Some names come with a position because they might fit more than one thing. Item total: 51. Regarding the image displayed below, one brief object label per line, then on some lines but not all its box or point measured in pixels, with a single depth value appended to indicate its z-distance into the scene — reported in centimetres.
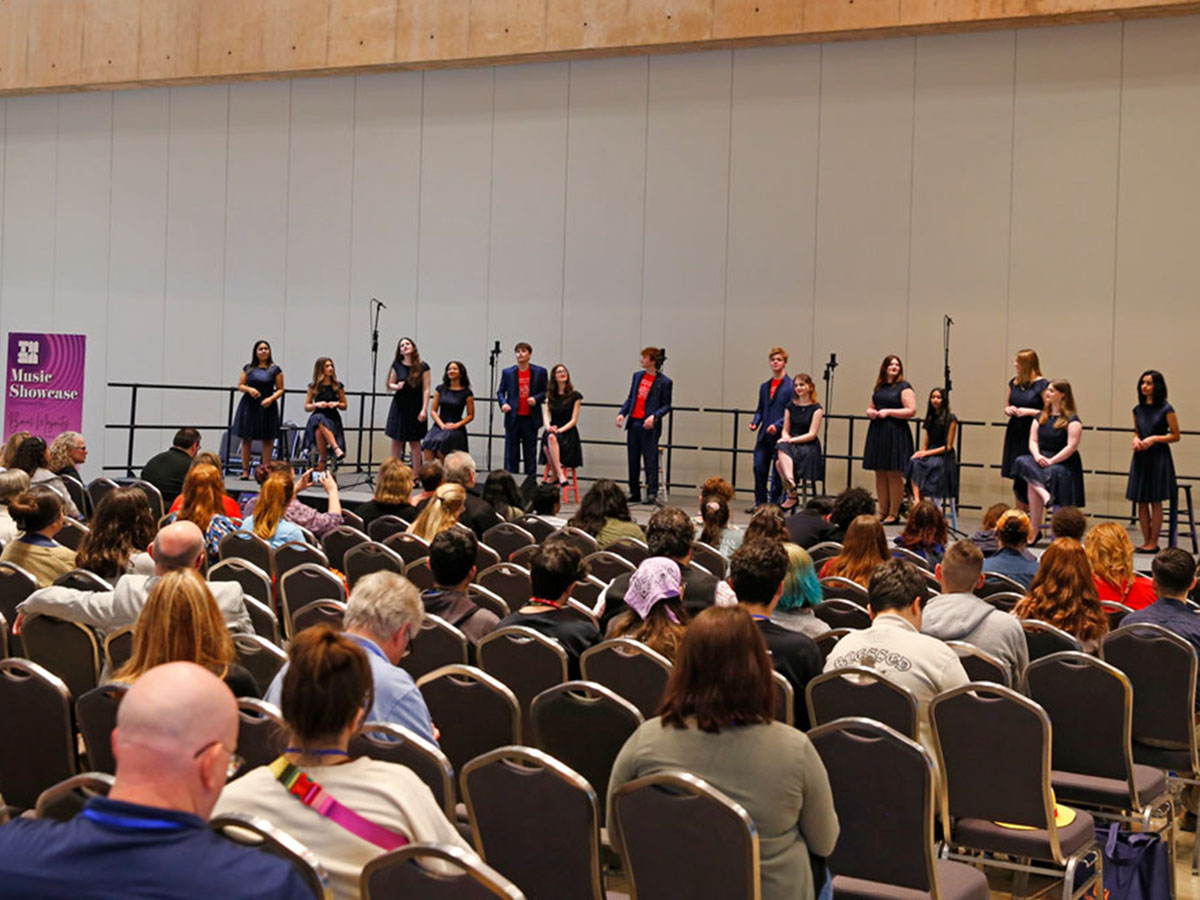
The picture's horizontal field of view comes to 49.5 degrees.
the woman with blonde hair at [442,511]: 659
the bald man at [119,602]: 402
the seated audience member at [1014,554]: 600
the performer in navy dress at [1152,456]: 971
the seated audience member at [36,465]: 754
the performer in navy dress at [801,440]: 1105
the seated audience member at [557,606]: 411
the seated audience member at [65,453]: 848
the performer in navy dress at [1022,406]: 1038
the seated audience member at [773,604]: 374
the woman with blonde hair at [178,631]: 314
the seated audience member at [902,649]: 361
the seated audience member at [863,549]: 553
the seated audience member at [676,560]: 458
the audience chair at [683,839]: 243
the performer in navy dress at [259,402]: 1280
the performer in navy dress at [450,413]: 1227
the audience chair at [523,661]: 390
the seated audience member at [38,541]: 508
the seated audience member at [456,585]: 437
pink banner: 1316
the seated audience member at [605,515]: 694
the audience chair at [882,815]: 295
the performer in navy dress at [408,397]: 1255
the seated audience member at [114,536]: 479
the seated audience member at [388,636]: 307
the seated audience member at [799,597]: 440
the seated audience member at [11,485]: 646
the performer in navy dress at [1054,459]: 988
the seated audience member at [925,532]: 640
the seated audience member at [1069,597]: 463
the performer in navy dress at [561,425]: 1234
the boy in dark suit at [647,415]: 1197
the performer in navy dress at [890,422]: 1084
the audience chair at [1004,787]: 337
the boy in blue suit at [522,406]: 1262
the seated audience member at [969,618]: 416
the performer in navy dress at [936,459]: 1073
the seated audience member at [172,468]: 889
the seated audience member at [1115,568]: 561
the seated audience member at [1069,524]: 586
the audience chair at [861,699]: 345
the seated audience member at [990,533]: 700
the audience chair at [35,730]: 330
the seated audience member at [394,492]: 751
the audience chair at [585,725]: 320
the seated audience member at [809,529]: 721
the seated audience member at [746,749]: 256
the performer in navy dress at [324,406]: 1256
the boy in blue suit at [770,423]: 1139
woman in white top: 219
